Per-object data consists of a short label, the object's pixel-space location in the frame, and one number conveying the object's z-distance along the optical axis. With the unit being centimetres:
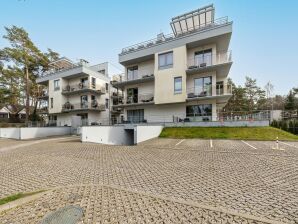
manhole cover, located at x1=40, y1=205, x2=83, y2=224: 341
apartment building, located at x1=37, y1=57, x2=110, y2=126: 2861
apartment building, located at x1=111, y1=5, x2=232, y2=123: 1938
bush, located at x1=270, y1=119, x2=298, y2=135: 2270
